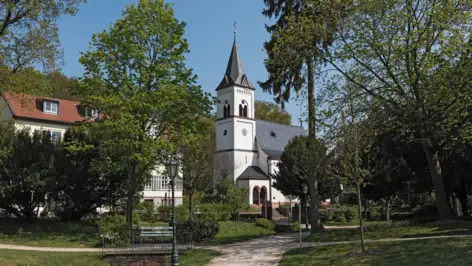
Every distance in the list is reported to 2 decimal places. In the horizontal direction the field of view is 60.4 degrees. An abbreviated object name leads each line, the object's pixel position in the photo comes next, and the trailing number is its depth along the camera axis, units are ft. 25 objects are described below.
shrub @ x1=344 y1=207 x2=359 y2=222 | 117.50
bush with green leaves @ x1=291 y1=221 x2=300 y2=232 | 87.40
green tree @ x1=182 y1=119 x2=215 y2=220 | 77.70
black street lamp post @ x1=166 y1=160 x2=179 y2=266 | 47.72
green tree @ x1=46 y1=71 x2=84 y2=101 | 173.99
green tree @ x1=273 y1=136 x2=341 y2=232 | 110.32
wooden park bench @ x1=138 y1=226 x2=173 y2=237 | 55.98
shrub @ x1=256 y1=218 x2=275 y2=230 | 93.30
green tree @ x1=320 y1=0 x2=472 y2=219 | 52.70
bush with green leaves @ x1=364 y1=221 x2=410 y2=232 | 63.93
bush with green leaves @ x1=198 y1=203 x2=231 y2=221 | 104.07
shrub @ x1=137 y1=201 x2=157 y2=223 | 99.30
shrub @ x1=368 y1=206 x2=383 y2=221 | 113.19
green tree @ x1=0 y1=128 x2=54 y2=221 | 76.59
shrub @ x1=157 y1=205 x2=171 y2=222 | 103.14
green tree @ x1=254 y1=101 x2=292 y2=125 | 272.10
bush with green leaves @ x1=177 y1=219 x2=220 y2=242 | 69.26
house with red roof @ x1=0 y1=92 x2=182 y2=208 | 123.75
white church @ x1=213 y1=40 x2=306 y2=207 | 189.37
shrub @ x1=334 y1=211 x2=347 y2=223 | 113.49
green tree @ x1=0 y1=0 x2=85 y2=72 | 59.57
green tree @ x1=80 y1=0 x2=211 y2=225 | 68.95
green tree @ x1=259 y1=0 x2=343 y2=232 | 62.18
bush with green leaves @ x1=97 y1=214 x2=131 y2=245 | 60.35
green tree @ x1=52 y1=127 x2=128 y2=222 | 82.43
